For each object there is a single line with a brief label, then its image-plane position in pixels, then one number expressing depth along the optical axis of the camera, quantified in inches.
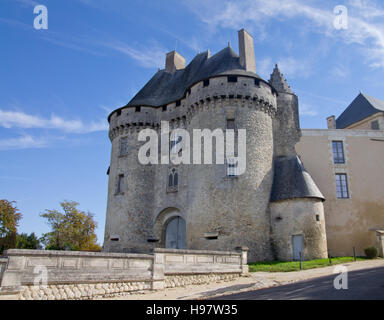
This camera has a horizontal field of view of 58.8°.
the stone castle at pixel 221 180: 717.3
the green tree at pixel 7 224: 1236.5
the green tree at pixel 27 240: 1784.1
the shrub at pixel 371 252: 758.5
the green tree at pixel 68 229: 1414.9
